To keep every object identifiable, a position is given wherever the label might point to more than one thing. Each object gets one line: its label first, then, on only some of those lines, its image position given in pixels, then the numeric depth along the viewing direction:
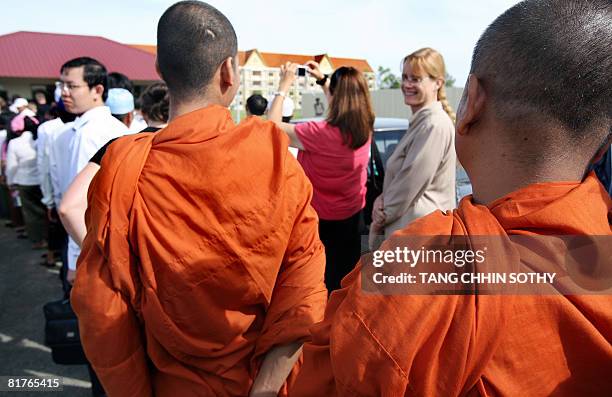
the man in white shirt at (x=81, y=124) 2.62
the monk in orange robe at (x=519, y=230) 0.71
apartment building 62.35
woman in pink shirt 2.99
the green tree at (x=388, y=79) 64.60
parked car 4.02
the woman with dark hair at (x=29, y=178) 6.07
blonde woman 2.46
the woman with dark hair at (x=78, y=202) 1.76
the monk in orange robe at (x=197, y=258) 1.18
